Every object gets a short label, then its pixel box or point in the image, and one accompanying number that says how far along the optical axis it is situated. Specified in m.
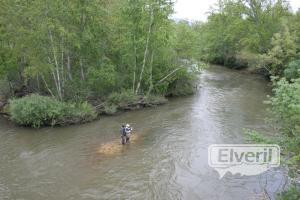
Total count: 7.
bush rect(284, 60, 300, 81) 32.91
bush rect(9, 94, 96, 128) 25.61
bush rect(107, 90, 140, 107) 30.34
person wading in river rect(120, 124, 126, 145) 21.69
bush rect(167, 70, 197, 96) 35.65
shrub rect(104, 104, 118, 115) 28.95
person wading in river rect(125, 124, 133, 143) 21.89
